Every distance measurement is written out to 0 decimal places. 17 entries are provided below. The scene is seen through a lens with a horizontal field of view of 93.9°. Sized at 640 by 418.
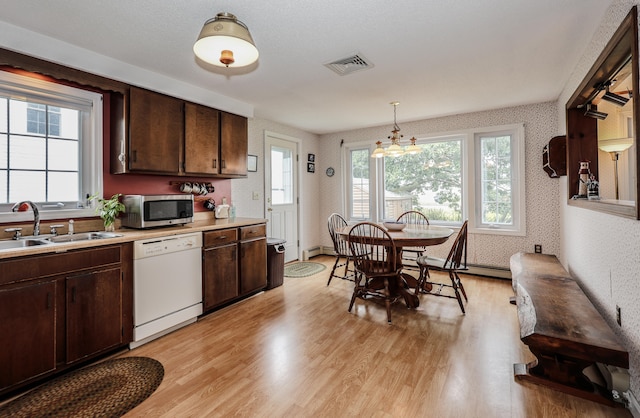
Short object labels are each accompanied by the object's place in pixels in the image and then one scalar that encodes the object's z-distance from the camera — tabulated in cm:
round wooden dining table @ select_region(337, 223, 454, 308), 287
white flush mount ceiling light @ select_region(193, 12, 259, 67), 162
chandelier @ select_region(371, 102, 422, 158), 344
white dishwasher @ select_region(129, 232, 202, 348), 239
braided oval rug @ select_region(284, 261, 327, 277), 446
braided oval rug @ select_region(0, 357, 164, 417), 166
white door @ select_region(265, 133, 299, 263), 468
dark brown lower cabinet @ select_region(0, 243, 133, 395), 176
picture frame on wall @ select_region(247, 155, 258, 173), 428
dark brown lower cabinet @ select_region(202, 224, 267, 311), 294
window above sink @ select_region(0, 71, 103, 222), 229
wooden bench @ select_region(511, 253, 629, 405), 158
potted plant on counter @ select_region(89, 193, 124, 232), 255
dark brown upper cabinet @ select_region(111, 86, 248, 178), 270
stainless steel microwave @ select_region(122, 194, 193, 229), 262
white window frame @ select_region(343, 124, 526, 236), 398
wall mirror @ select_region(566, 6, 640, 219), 215
